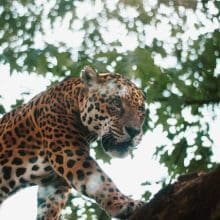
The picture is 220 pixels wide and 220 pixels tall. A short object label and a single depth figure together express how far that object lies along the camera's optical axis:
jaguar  13.11
